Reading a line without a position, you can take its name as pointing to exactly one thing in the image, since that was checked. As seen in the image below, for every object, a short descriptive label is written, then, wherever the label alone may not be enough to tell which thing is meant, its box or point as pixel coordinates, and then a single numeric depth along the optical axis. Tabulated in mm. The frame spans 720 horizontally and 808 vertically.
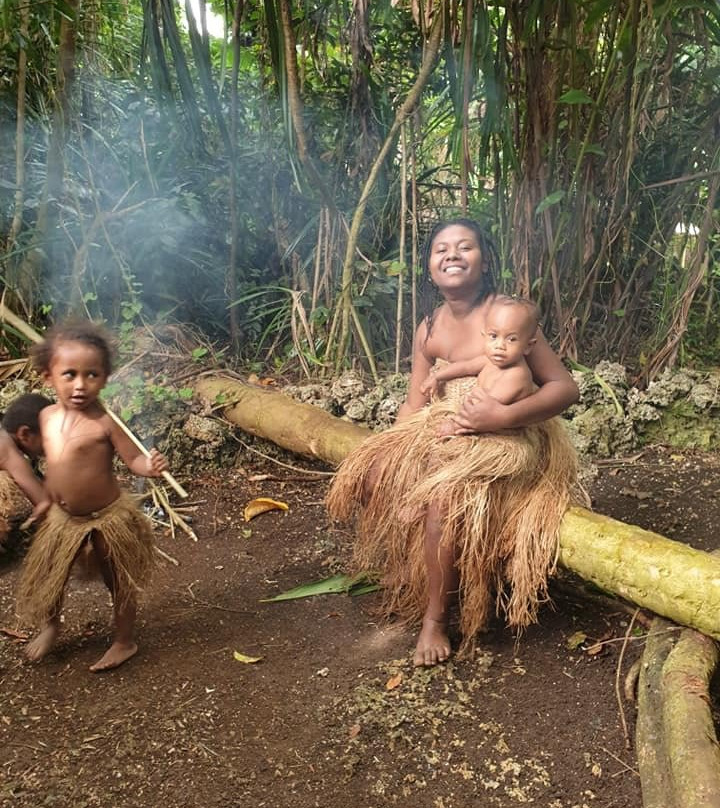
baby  1939
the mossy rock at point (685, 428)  3393
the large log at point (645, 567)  1692
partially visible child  1935
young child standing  1851
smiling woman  1999
